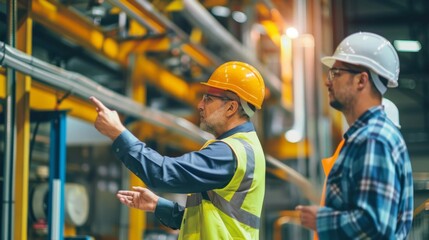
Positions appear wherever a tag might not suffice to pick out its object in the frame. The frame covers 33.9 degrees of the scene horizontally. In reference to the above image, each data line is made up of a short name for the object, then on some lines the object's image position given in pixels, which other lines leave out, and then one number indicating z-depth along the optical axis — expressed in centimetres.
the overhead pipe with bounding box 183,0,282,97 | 750
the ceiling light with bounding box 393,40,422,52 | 1770
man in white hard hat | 264
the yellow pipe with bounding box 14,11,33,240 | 529
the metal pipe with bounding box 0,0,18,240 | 501
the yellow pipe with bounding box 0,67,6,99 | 527
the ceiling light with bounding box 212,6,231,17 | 1111
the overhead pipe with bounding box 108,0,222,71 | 627
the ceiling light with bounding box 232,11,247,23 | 1126
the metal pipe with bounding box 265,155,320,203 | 807
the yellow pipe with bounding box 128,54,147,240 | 799
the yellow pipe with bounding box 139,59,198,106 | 872
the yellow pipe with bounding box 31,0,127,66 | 614
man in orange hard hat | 316
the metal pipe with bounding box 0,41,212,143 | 486
